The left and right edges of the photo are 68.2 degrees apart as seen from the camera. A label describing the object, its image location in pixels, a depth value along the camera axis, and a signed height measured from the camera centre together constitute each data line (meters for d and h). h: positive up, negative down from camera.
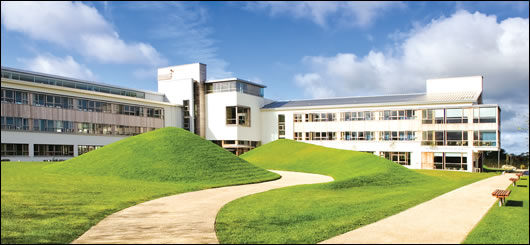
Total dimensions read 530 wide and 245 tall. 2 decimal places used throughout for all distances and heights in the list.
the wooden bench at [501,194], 17.67 -3.47
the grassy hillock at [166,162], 27.14 -3.07
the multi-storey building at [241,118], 50.47 +0.49
